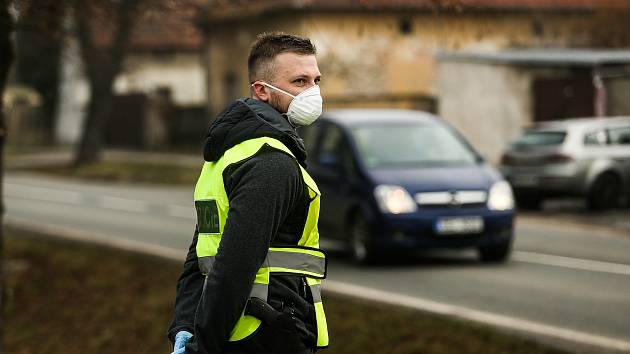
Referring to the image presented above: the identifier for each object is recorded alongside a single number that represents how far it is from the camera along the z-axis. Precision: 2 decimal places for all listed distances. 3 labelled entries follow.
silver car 35.78
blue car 22.81
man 5.96
